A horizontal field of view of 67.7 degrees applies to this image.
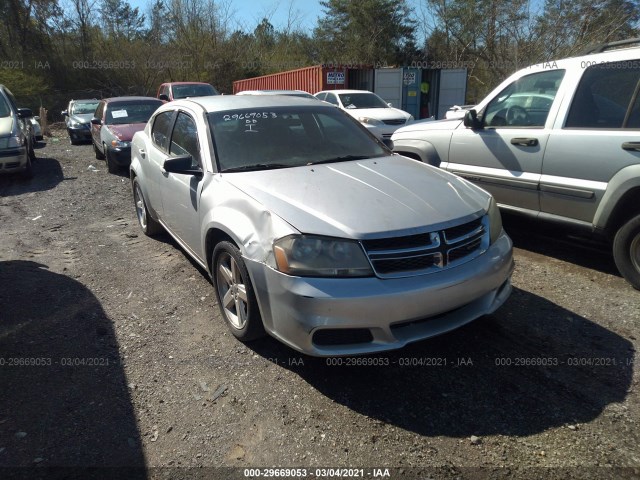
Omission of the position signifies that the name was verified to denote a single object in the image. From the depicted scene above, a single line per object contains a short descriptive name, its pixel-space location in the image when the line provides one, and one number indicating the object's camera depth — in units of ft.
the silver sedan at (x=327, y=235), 8.50
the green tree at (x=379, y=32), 113.09
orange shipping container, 59.72
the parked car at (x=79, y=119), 50.11
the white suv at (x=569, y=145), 12.60
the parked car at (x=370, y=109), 43.45
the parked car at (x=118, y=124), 31.55
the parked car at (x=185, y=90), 49.26
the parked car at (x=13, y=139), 28.89
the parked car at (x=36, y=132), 49.82
